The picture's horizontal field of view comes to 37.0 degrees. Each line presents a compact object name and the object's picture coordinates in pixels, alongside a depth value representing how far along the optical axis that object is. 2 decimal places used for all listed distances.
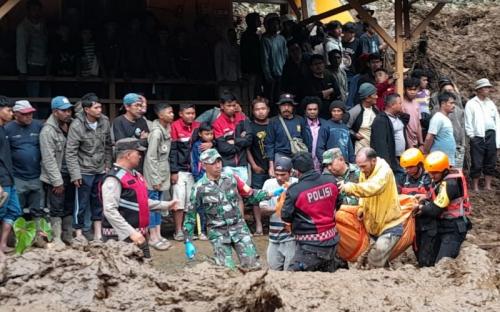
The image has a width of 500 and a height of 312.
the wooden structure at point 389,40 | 11.84
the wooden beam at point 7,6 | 9.53
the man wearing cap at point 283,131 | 10.62
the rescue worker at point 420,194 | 8.17
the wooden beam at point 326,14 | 14.34
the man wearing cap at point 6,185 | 9.18
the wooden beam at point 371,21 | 11.83
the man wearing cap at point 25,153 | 9.48
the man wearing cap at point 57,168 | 9.52
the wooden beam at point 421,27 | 12.28
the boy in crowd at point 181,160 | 10.50
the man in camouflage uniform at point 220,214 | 7.68
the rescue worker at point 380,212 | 8.03
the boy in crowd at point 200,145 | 10.34
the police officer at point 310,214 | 7.42
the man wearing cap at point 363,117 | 11.29
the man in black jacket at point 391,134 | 10.84
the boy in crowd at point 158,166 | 10.07
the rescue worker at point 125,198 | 7.04
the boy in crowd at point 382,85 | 12.23
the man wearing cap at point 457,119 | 12.76
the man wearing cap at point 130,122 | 9.91
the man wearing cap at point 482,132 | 14.02
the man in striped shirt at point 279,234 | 8.11
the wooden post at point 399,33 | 12.09
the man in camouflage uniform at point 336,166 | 8.32
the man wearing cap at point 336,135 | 10.75
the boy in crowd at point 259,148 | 10.79
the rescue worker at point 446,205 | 7.94
